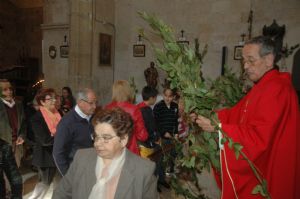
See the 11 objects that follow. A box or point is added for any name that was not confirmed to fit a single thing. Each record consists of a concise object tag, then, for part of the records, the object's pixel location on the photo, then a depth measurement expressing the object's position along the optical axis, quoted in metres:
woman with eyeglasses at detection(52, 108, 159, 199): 1.96
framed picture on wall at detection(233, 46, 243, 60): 8.15
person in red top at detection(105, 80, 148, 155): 3.63
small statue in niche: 8.85
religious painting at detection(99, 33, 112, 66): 9.40
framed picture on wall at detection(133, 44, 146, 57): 9.59
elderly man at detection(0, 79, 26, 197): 3.76
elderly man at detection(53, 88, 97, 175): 2.87
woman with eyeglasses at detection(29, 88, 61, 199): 3.81
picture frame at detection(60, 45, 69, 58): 9.35
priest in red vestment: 2.12
